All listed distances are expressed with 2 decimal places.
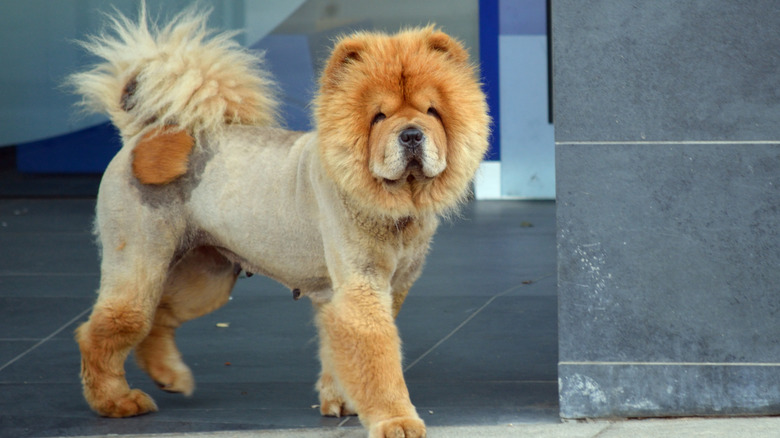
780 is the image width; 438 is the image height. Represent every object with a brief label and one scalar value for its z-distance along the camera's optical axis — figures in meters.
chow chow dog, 7.04
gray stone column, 7.64
